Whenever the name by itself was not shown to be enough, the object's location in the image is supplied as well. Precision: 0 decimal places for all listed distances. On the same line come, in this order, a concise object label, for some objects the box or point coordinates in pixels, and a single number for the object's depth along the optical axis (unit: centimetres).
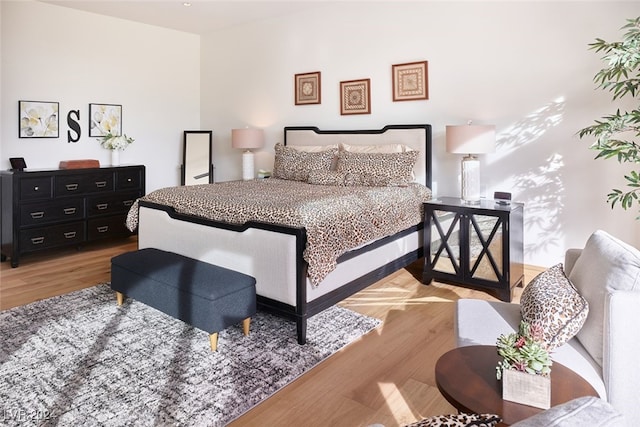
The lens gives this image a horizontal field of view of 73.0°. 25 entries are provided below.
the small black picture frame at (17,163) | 452
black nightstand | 342
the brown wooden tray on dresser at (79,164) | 487
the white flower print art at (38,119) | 470
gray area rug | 198
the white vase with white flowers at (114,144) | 533
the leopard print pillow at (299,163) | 464
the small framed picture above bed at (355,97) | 486
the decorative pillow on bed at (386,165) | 412
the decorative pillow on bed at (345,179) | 412
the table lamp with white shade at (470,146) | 367
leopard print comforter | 272
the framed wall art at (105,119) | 531
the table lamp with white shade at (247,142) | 556
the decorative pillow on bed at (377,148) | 441
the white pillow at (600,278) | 160
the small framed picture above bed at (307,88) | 525
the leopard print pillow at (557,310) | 163
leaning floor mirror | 623
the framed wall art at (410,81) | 444
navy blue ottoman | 249
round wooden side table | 123
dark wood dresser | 430
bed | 265
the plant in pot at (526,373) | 124
